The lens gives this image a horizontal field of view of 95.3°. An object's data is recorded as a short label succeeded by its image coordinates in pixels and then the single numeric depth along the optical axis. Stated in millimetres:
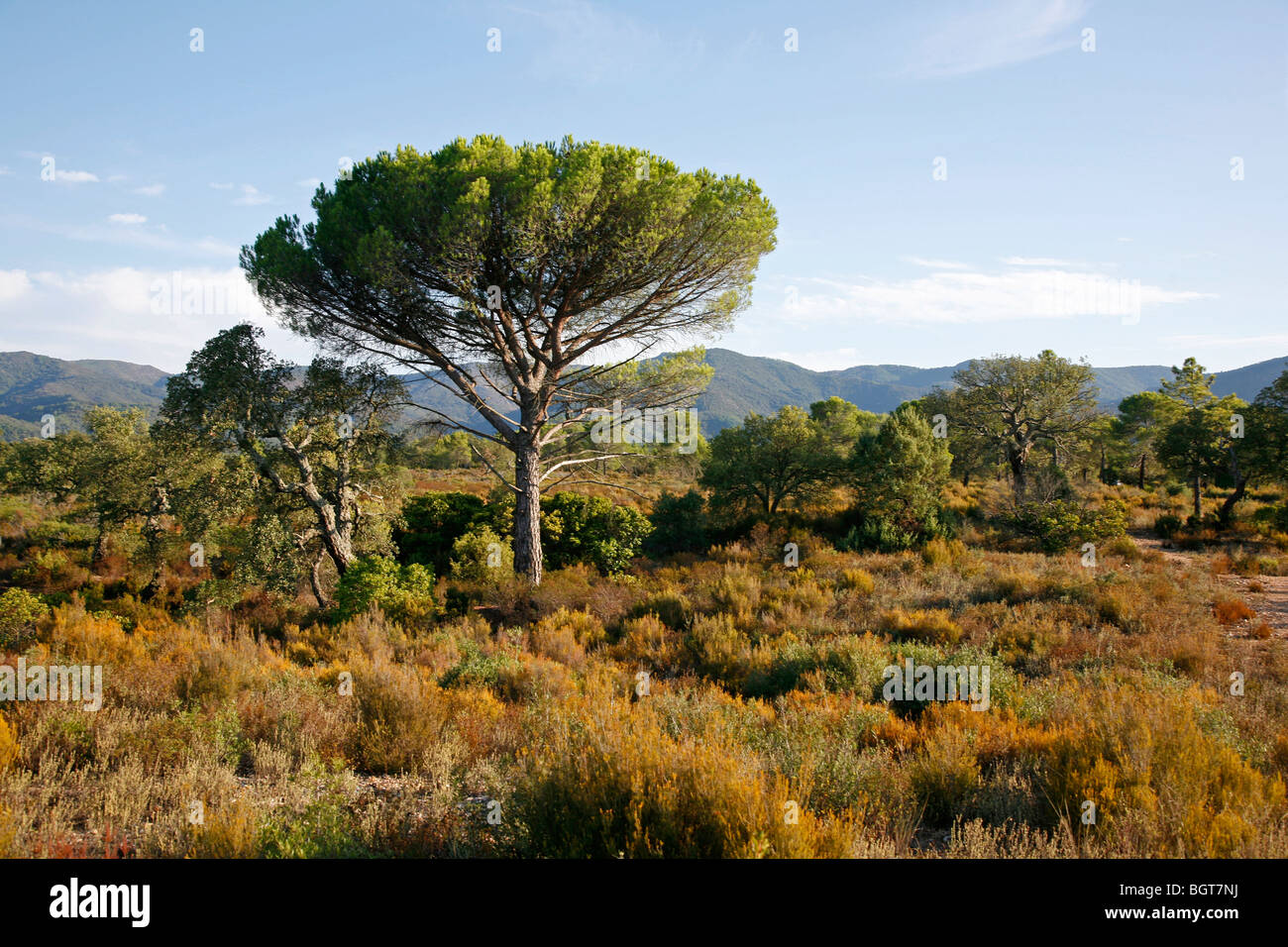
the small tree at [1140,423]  33656
